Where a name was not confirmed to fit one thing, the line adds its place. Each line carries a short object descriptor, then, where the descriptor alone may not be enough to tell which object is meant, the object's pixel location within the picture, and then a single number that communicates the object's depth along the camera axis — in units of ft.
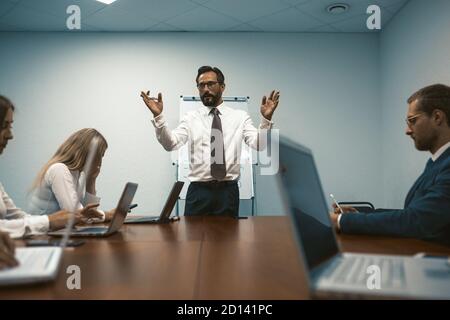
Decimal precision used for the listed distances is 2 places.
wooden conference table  1.94
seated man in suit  3.43
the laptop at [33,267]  2.00
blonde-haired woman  5.72
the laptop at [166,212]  5.33
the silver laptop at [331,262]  1.75
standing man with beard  7.52
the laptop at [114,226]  3.98
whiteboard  12.04
